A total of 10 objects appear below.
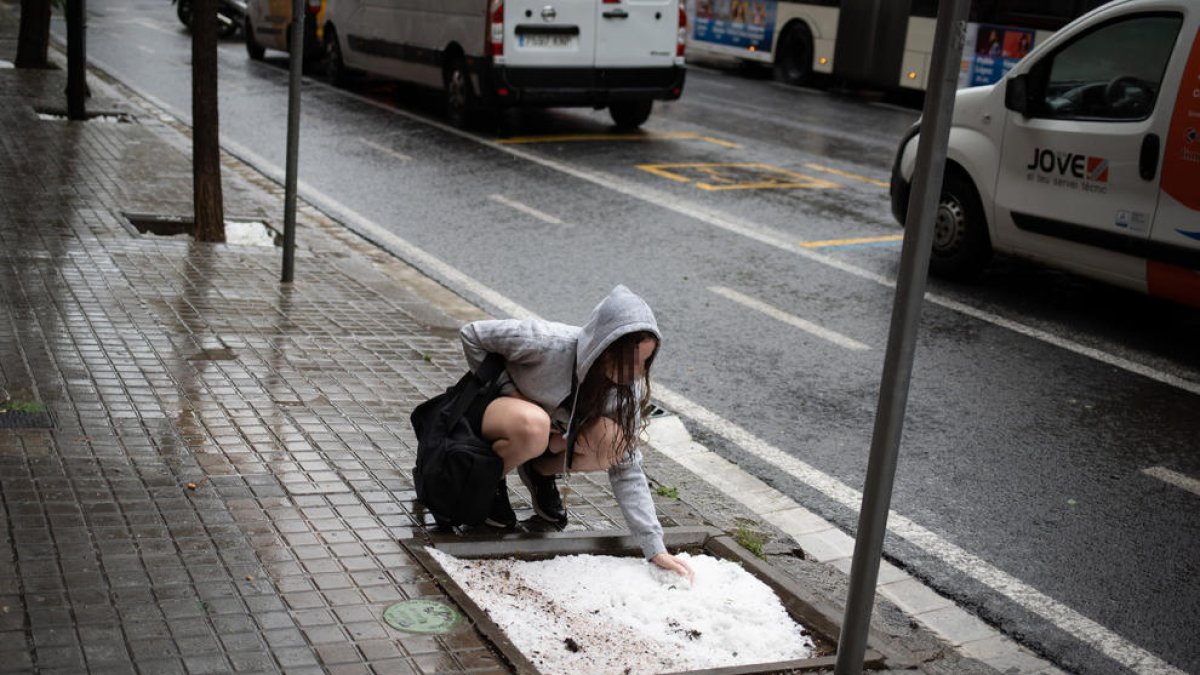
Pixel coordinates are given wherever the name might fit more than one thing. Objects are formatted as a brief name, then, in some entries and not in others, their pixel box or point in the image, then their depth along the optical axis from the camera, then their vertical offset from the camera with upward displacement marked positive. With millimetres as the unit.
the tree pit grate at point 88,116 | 13998 -1611
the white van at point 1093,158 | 8164 -664
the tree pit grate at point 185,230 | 9586 -1811
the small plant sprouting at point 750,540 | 4984 -1862
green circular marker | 4023 -1820
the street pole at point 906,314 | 3355 -687
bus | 19188 -72
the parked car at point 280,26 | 21266 -765
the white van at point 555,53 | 15203 -559
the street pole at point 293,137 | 7996 -927
